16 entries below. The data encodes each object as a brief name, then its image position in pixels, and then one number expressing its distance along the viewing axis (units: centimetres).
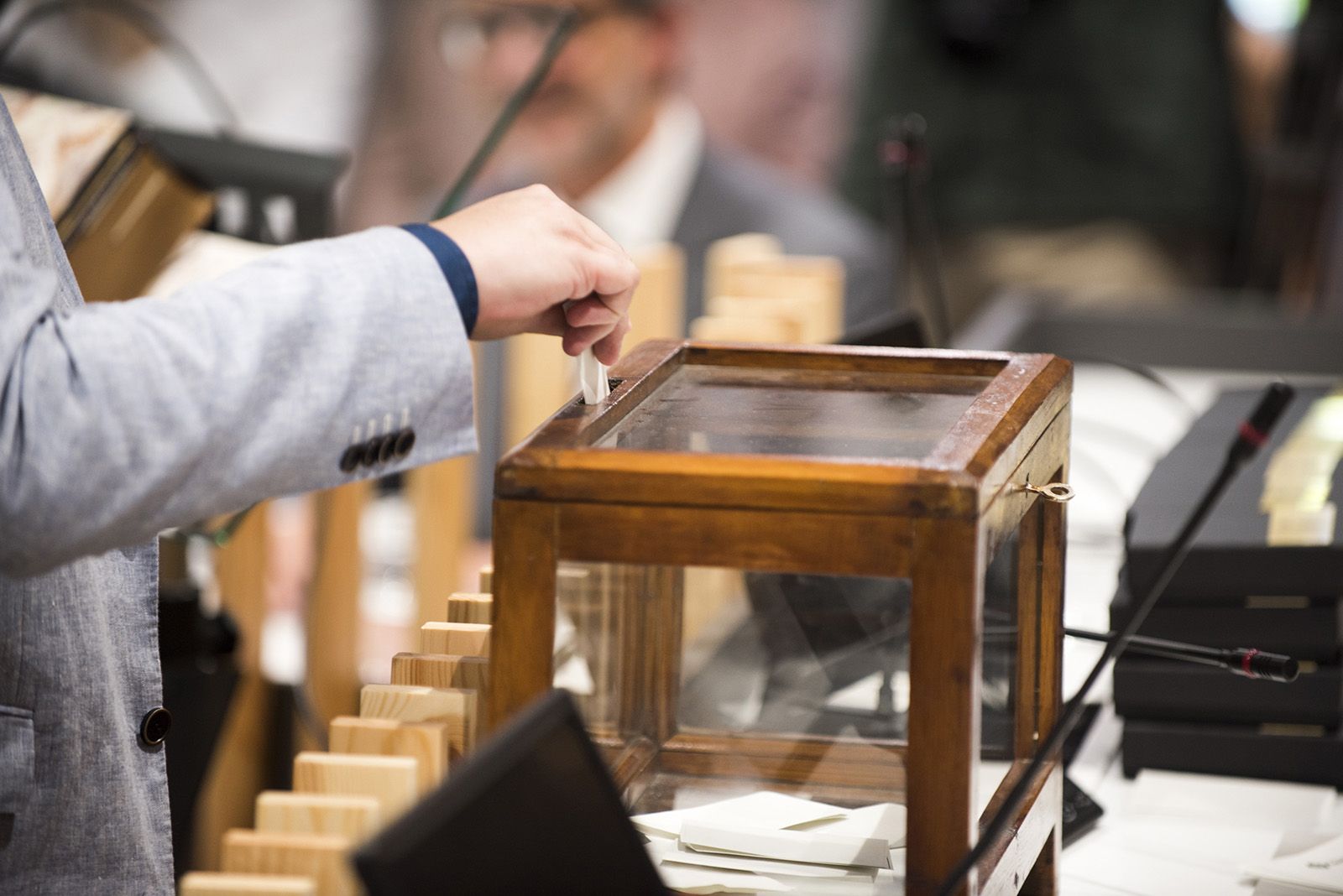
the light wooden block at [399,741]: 242
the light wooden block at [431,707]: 245
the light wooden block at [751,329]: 379
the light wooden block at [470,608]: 256
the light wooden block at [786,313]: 395
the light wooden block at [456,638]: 251
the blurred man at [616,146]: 903
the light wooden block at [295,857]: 234
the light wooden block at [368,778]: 239
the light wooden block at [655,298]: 465
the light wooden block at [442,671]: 248
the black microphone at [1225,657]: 278
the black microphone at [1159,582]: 239
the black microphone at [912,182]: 422
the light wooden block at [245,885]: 231
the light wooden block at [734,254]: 474
